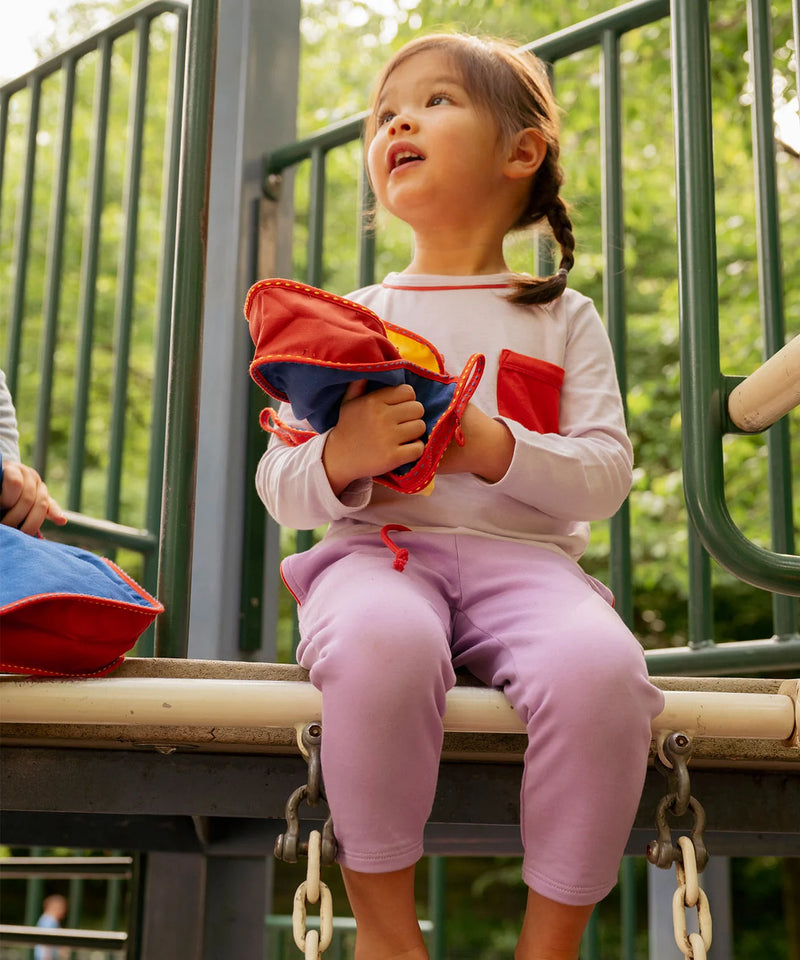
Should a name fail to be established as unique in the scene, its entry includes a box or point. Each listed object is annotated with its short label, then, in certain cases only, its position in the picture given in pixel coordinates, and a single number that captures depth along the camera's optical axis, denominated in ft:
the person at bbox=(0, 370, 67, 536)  4.20
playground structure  3.29
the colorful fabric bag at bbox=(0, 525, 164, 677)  3.36
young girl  3.28
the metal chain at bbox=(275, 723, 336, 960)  2.89
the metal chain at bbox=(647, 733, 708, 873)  3.15
